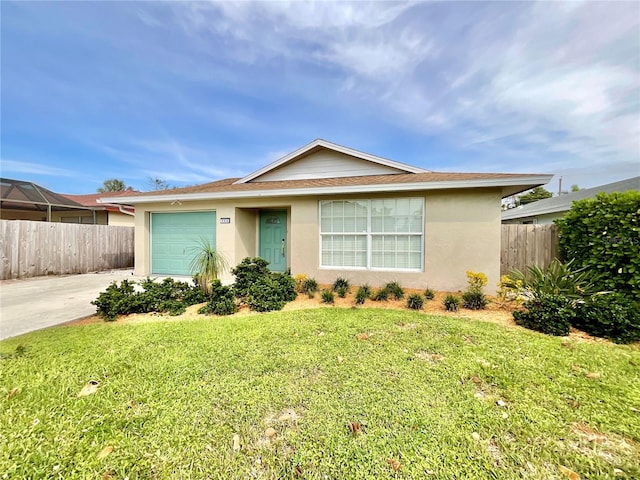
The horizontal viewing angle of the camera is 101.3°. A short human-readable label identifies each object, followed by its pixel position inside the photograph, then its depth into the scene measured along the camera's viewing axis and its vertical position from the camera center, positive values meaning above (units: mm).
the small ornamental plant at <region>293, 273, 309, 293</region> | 7016 -1226
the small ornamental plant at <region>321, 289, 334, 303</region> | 6129 -1423
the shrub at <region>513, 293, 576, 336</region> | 4302 -1307
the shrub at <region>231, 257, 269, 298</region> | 6289 -932
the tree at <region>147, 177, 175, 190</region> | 36812 +7543
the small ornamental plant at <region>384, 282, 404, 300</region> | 6379 -1327
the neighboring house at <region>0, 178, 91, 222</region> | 12008 +1576
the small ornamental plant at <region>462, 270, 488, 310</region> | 5621 -1248
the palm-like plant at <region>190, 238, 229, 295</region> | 6398 -838
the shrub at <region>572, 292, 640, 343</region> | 4047 -1257
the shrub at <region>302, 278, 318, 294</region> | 6832 -1324
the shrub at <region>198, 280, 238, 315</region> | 5461 -1410
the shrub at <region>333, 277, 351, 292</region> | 6983 -1305
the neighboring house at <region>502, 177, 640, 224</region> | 14273 +2205
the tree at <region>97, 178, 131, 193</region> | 46719 +9154
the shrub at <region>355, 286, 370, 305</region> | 6043 -1391
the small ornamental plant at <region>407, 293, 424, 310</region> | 5629 -1419
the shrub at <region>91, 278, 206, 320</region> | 5219 -1356
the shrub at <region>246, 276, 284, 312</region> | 5676 -1357
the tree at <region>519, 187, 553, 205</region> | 35219 +5851
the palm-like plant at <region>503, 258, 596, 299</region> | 5066 -926
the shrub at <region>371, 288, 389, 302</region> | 6199 -1410
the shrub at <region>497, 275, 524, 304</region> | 5535 -1118
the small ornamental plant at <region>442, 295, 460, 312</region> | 5488 -1415
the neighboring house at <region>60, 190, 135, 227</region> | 15284 +1156
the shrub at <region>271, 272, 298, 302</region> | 6277 -1239
